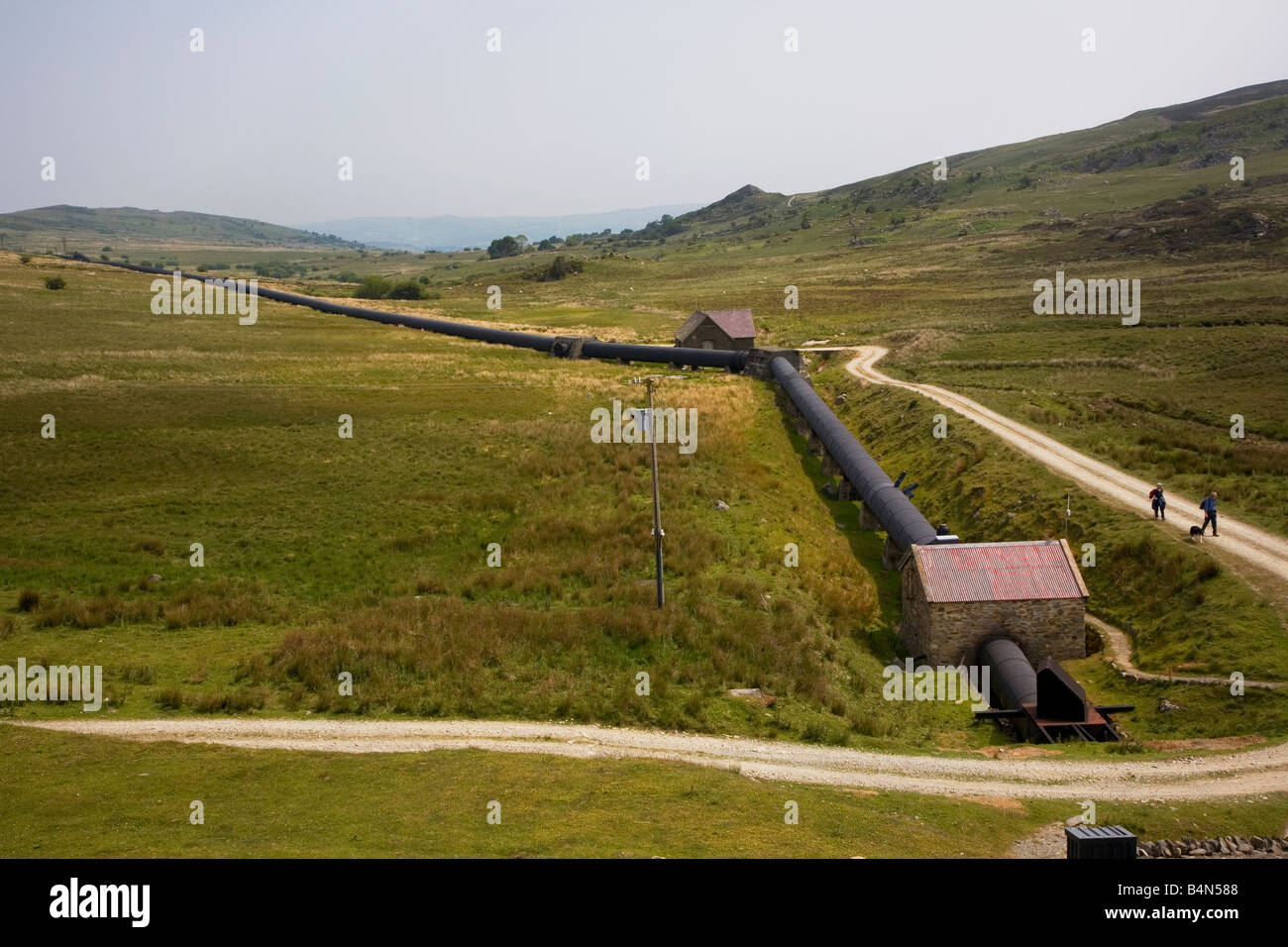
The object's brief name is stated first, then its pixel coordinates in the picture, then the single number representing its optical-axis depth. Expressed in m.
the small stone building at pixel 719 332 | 80.38
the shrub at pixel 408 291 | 161.38
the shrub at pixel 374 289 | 162.25
